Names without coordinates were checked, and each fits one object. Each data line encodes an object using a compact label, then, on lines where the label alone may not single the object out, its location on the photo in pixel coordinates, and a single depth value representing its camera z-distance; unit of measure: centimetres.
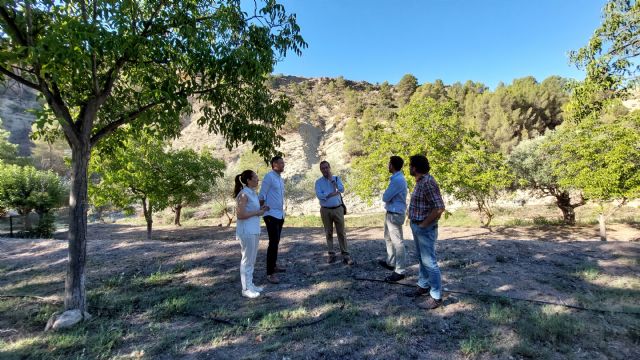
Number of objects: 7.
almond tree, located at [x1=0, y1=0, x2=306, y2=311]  296
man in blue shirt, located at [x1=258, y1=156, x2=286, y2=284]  467
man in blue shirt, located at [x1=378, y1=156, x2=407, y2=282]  456
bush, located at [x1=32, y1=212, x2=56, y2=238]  1653
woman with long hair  420
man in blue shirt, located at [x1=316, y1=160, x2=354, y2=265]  526
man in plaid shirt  377
